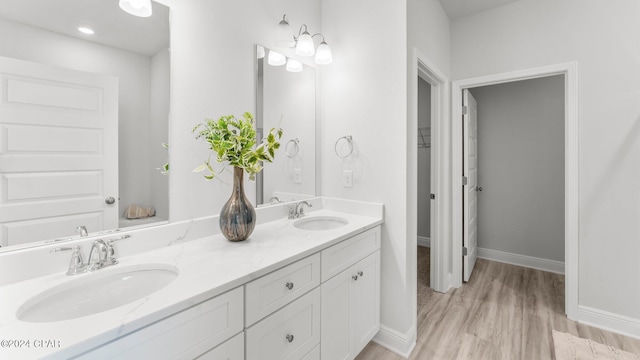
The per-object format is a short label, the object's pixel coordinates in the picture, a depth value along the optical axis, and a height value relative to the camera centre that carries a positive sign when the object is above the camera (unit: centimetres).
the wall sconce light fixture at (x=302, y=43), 191 +93
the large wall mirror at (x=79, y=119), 99 +24
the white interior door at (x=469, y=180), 278 -3
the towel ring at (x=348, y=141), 209 +27
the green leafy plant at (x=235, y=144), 133 +16
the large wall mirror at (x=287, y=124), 184 +39
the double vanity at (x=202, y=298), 72 -38
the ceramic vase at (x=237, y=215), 136 -18
